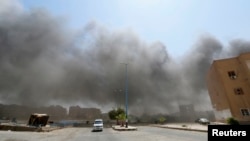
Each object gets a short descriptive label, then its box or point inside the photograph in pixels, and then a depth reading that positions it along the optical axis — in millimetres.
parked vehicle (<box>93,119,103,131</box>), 39438
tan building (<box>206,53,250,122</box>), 38344
